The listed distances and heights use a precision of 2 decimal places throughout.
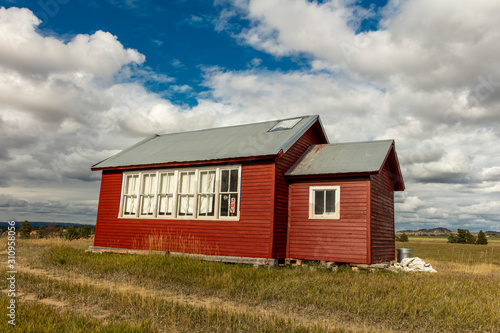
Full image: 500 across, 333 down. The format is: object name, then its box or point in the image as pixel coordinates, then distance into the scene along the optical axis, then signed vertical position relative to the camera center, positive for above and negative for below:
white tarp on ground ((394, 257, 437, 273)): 15.11 -1.65
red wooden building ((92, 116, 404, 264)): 13.52 +0.90
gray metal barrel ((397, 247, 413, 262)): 16.97 -1.25
